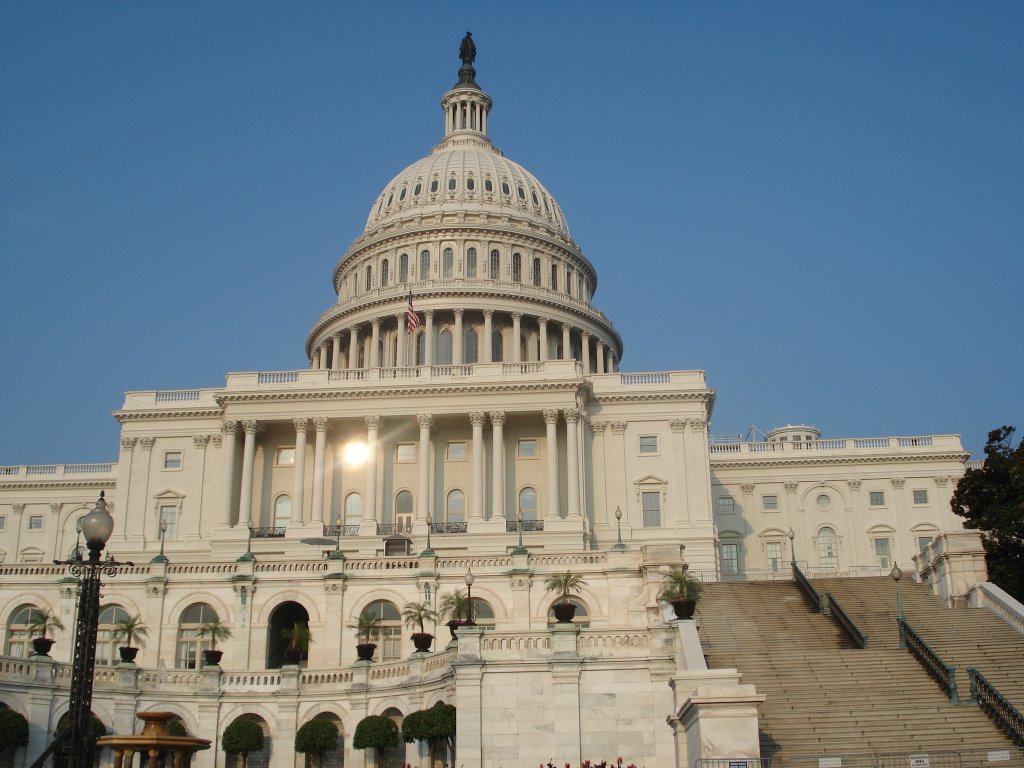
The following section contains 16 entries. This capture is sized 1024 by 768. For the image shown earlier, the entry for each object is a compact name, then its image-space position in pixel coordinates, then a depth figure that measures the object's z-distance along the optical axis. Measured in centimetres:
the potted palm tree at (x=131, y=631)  4862
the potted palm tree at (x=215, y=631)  4894
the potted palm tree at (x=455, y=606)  4788
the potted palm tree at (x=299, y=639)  4840
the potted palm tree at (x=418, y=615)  4866
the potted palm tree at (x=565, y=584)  4978
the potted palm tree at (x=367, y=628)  4888
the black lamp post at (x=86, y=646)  1844
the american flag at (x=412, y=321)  9204
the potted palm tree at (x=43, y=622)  4838
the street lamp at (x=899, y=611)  3891
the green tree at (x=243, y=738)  4141
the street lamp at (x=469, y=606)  4047
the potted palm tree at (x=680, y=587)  4522
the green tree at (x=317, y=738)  4128
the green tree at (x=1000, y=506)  5231
